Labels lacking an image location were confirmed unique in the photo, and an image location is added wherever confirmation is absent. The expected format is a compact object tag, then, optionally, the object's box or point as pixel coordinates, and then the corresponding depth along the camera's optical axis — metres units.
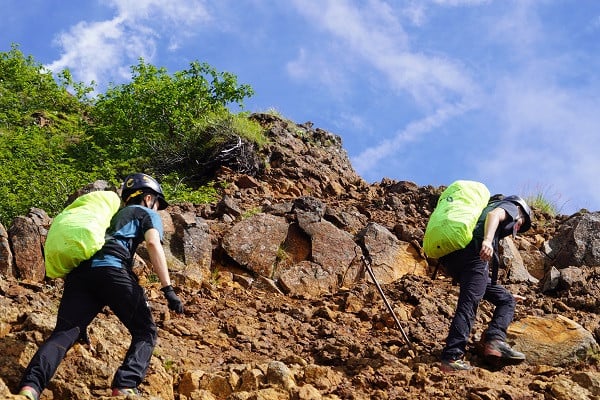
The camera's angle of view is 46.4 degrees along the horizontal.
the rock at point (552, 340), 6.44
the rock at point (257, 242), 8.98
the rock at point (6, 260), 7.40
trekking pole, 6.73
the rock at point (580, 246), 9.45
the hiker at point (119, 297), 4.68
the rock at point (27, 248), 7.56
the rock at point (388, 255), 9.20
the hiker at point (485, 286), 5.93
